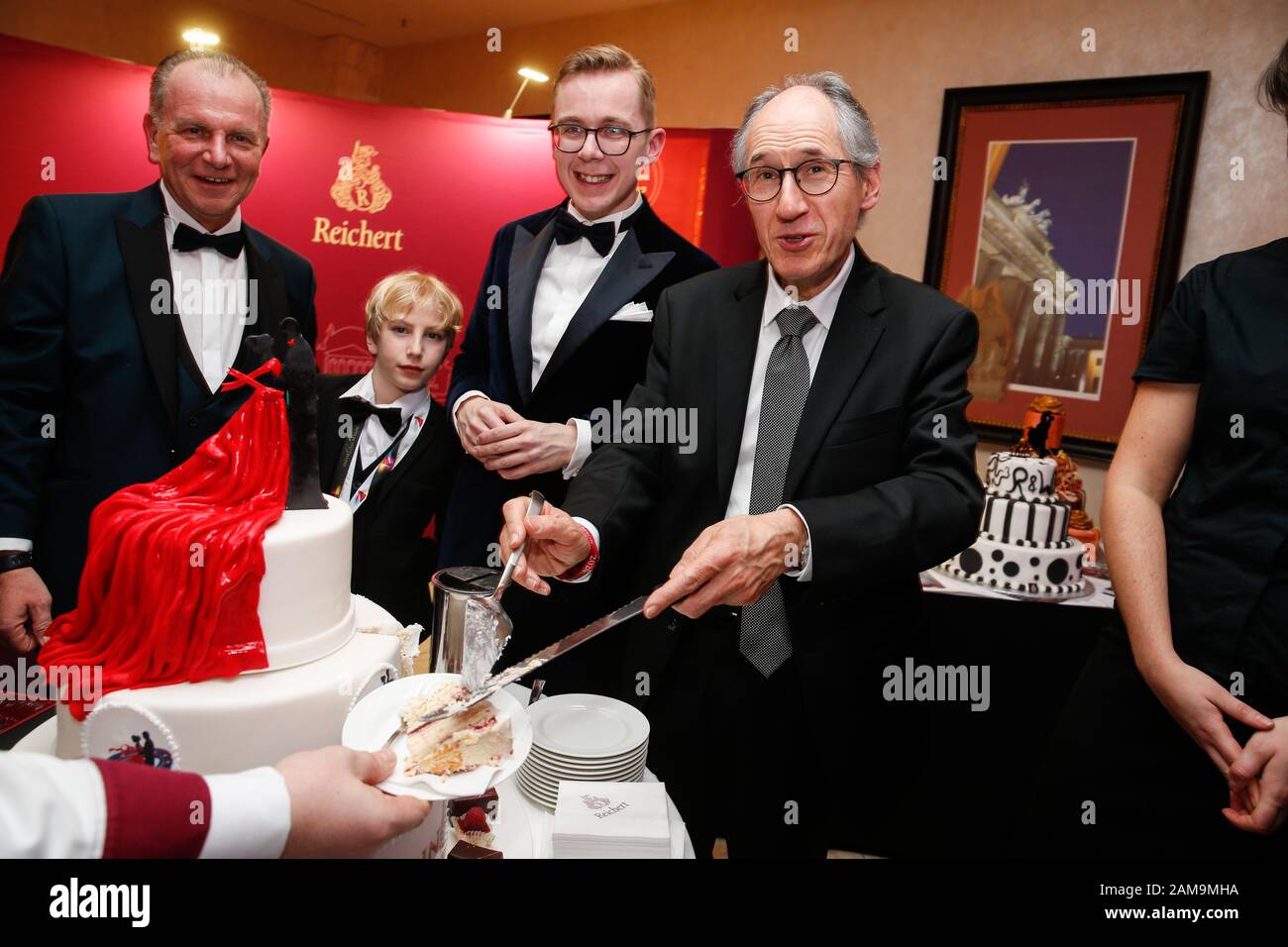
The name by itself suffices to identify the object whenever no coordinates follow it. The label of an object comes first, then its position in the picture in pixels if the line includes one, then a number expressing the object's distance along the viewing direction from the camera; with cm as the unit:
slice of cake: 116
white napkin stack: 135
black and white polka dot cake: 299
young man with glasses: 231
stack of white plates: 160
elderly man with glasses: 165
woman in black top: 149
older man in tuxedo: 208
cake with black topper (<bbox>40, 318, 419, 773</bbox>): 128
